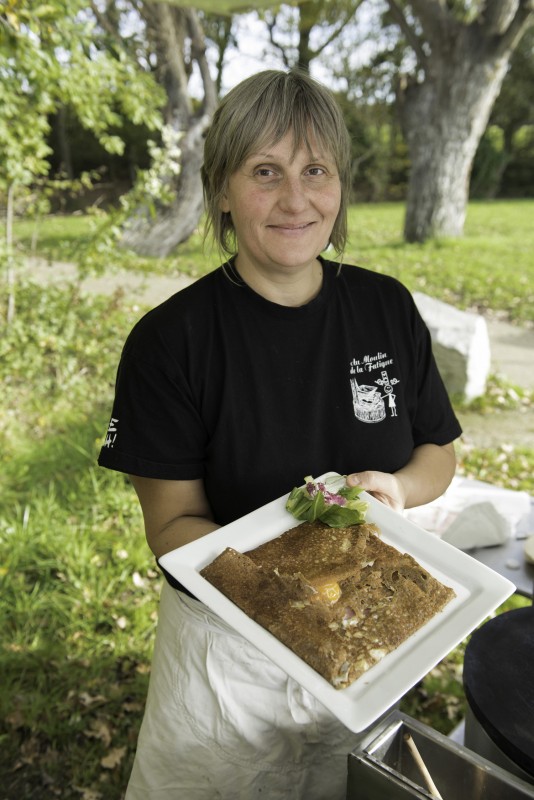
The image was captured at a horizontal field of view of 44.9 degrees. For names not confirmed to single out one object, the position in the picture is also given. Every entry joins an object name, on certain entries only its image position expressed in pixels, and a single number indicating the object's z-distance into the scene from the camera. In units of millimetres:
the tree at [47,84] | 3686
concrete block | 5512
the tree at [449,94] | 9227
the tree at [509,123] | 20219
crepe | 1314
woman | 1583
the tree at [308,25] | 12312
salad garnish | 1557
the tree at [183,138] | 9289
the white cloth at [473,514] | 2695
